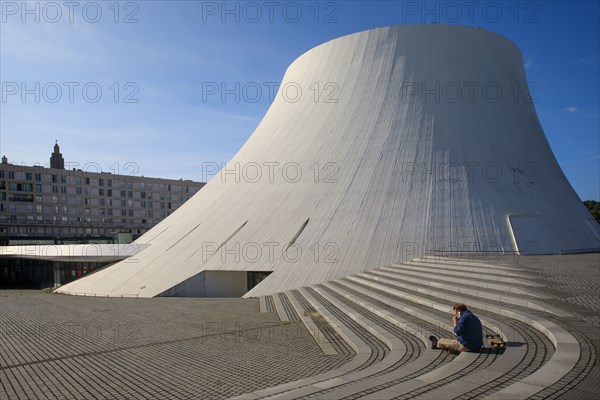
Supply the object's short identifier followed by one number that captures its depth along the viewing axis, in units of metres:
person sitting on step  4.89
